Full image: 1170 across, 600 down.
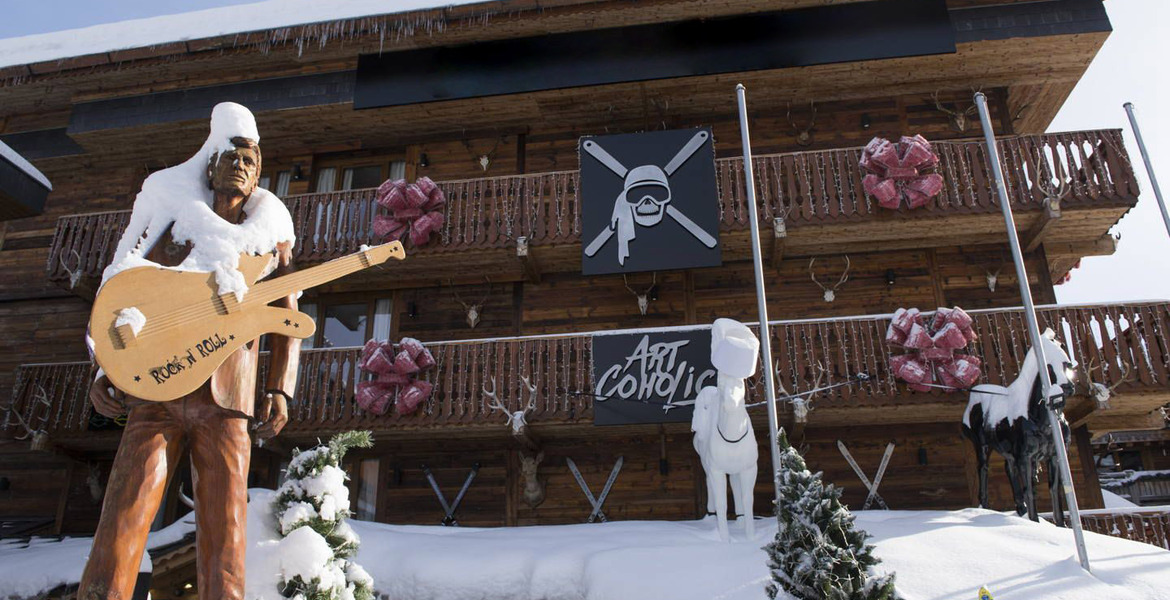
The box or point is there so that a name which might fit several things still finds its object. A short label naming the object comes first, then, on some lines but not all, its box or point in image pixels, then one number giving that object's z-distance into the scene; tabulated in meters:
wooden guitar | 4.46
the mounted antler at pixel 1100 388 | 12.22
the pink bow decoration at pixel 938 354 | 12.73
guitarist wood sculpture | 4.55
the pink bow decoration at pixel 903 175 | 14.24
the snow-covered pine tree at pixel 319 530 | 5.33
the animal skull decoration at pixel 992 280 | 15.32
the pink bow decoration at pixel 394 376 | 13.94
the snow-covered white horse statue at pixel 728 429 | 9.24
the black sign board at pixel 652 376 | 13.34
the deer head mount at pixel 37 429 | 14.79
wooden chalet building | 14.13
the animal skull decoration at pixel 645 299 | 15.85
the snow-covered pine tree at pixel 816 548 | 6.26
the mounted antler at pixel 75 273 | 15.76
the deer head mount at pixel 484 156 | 17.58
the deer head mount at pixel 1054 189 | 14.01
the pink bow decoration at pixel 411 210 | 15.33
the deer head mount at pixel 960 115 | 16.41
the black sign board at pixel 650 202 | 14.72
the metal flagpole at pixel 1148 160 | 12.29
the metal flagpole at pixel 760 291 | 9.18
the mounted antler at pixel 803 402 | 12.80
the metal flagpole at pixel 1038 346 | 8.39
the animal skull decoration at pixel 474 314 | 16.30
